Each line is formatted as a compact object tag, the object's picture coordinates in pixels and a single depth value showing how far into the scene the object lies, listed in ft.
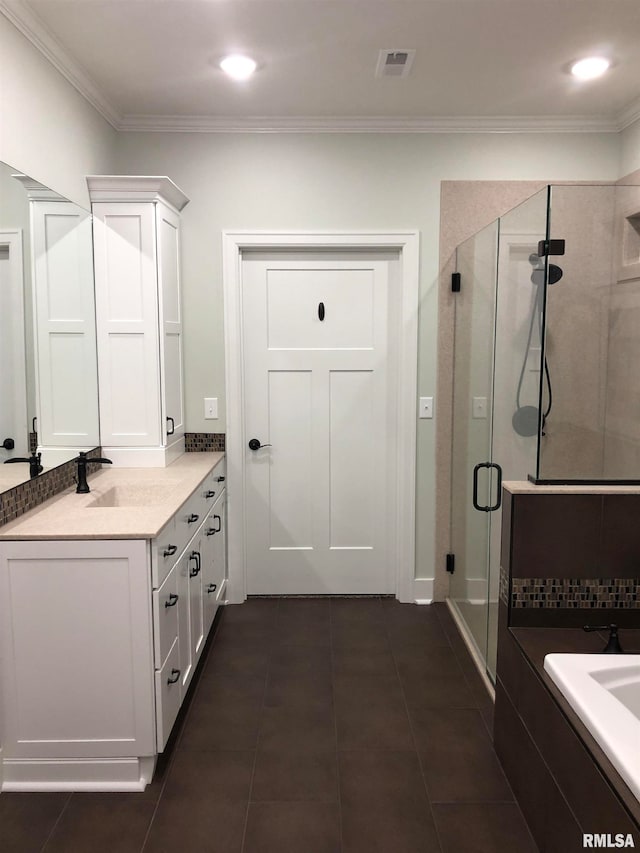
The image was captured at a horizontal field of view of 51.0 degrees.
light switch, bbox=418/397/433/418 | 12.42
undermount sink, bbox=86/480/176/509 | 9.47
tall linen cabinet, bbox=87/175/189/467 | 10.62
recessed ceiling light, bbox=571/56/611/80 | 9.31
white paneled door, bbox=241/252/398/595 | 12.50
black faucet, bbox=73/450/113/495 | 9.22
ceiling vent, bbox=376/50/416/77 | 9.09
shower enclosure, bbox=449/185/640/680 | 7.77
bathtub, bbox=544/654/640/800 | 5.00
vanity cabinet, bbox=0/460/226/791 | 7.27
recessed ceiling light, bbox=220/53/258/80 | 9.23
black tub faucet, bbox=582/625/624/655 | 6.69
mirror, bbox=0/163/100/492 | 7.78
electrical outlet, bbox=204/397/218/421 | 12.42
